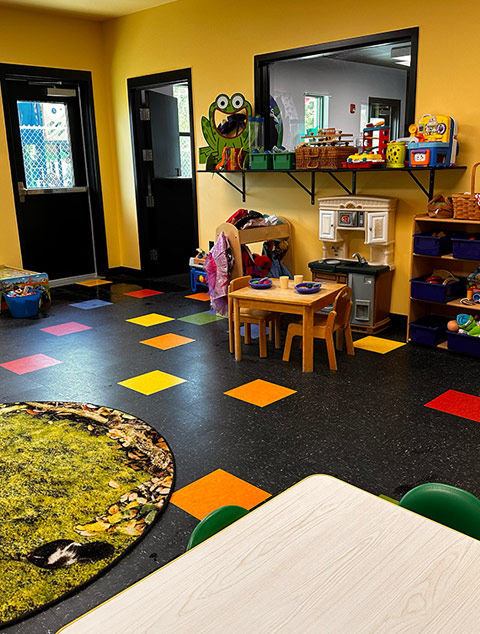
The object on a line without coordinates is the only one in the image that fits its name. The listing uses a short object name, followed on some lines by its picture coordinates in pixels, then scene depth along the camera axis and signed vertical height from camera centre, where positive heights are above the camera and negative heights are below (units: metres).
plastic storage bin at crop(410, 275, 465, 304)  4.07 -0.96
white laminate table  0.96 -0.74
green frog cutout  5.35 +0.27
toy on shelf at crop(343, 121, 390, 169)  4.37 +0.01
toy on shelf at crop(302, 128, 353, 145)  4.72 +0.13
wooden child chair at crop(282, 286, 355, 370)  3.79 -1.11
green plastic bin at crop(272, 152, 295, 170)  4.93 -0.05
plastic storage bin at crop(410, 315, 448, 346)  4.20 -1.26
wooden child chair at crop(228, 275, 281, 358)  4.09 -1.11
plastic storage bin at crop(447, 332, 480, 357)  3.97 -1.29
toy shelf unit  3.97 -0.89
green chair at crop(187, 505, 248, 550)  1.33 -0.83
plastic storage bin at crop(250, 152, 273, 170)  5.07 -0.05
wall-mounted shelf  4.27 -0.17
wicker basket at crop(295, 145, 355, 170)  4.62 -0.02
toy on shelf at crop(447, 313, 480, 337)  3.95 -1.16
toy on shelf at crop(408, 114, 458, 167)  3.97 +0.05
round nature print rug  2.03 -1.38
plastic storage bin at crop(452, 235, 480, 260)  3.85 -0.63
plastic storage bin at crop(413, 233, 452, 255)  4.04 -0.63
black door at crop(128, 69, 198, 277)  6.64 -0.22
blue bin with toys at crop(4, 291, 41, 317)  5.37 -1.28
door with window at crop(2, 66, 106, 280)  6.26 -0.16
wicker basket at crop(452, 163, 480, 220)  3.84 -0.36
